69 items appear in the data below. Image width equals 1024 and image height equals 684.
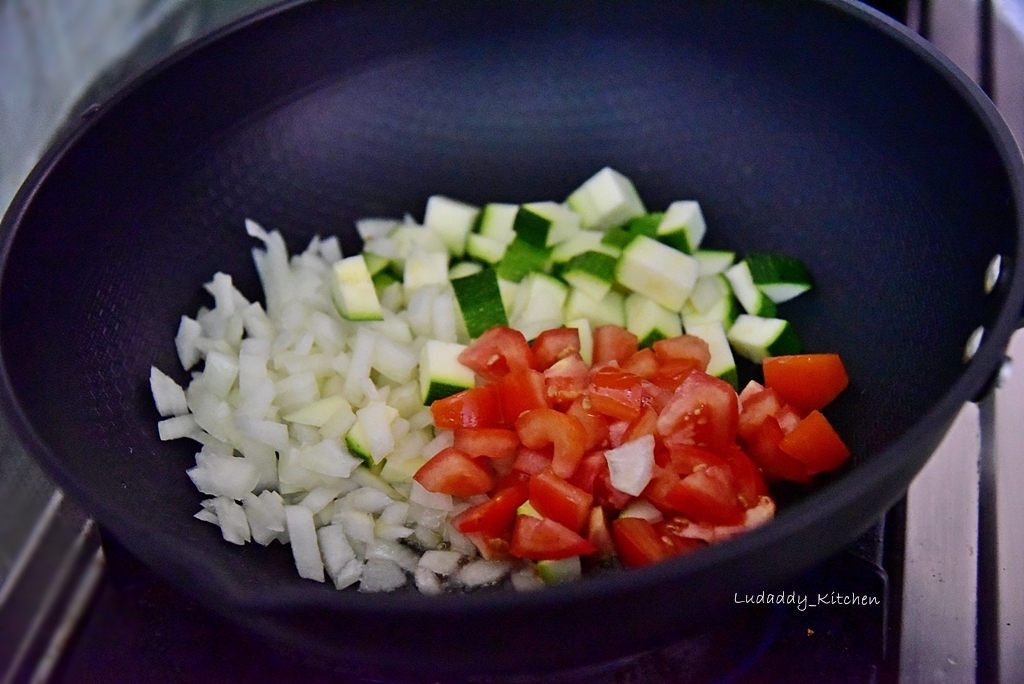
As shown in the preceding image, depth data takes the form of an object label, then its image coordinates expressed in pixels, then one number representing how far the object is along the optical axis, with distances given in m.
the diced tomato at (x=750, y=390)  0.48
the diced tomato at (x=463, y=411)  0.48
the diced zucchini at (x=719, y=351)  0.50
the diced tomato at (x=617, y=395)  0.47
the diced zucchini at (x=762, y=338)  0.50
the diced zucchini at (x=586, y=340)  0.51
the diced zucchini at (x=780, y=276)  0.51
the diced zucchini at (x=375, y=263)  0.53
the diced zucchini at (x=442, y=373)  0.49
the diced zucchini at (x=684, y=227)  0.52
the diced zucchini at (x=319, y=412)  0.48
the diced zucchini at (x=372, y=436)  0.48
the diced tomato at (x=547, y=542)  0.45
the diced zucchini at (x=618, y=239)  0.53
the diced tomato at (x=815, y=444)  0.46
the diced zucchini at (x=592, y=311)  0.52
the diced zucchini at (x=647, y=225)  0.53
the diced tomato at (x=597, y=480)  0.46
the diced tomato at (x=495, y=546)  0.47
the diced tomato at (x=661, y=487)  0.45
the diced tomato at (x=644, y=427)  0.46
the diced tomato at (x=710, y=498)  0.44
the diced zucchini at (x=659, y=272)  0.51
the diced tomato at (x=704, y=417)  0.46
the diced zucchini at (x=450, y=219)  0.54
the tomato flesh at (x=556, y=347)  0.49
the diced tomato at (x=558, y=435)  0.46
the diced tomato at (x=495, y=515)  0.46
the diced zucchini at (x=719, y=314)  0.51
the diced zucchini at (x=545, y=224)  0.53
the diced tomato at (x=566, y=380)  0.48
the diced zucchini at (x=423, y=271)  0.53
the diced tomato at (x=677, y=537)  0.44
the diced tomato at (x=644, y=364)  0.49
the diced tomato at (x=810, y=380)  0.48
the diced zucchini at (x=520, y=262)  0.53
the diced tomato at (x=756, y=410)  0.47
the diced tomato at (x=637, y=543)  0.44
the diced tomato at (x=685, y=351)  0.49
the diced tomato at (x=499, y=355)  0.49
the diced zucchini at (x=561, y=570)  0.45
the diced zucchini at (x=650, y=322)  0.51
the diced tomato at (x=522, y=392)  0.47
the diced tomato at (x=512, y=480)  0.47
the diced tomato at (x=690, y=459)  0.45
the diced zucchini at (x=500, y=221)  0.54
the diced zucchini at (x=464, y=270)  0.54
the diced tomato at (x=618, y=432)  0.47
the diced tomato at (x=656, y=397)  0.47
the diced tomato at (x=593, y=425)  0.47
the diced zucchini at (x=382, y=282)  0.53
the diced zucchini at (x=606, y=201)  0.53
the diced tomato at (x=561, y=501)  0.45
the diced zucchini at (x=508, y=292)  0.53
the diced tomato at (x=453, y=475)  0.47
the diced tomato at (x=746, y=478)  0.45
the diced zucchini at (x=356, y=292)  0.51
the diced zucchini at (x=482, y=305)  0.51
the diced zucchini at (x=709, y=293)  0.52
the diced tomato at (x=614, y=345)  0.50
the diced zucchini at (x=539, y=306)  0.51
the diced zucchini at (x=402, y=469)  0.48
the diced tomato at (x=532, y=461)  0.47
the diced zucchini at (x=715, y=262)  0.53
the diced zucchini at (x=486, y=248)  0.54
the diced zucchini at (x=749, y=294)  0.51
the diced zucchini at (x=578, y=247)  0.53
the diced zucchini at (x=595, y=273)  0.52
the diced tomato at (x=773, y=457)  0.46
